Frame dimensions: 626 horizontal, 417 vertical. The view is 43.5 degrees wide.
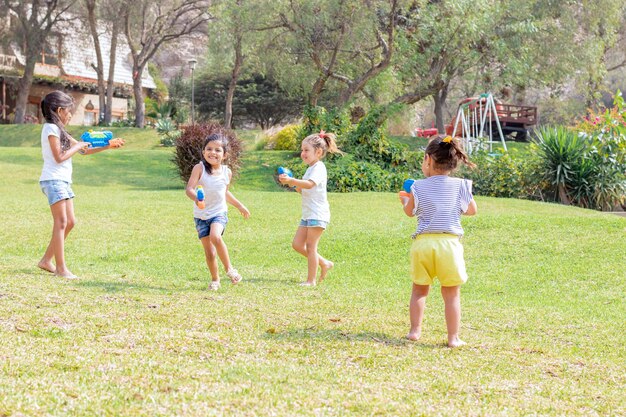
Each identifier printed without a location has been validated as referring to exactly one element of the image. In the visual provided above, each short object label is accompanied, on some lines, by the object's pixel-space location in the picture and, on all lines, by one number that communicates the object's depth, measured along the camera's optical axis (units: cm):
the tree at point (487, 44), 2237
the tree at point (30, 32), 3781
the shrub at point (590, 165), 1831
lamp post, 3743
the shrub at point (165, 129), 3191
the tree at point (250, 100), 4847
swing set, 2173
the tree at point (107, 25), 3631
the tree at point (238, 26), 2292
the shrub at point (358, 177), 1903
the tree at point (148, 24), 3750
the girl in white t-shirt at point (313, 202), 736
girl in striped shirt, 496
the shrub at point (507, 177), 1936
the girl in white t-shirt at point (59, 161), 700
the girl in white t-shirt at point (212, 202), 700
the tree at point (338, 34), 2198
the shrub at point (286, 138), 2751
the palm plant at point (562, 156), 1833
